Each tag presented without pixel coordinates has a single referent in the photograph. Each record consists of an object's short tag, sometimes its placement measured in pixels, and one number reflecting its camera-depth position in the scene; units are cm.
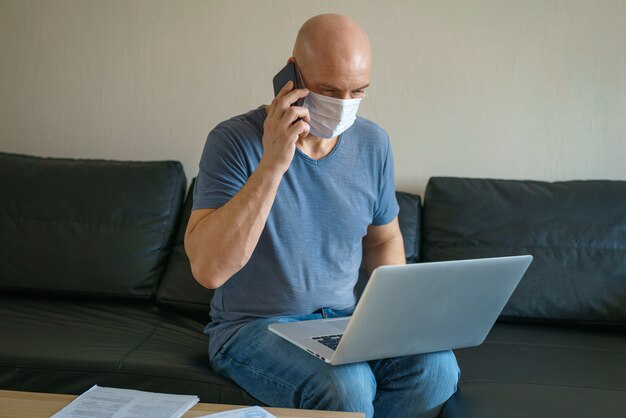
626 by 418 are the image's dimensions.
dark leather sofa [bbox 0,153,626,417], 202
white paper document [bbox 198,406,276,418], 135
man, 163
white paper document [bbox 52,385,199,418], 135
